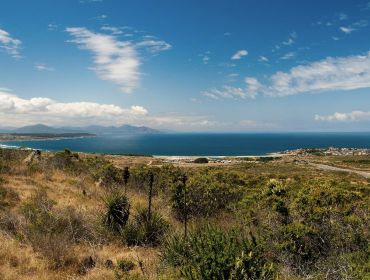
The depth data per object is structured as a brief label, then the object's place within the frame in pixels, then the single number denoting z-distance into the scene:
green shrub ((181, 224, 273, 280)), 2.86
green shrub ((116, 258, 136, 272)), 3.92
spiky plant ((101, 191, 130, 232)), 5.41
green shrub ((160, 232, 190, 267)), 3.80
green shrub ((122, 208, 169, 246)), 5.04
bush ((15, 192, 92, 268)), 3.92
